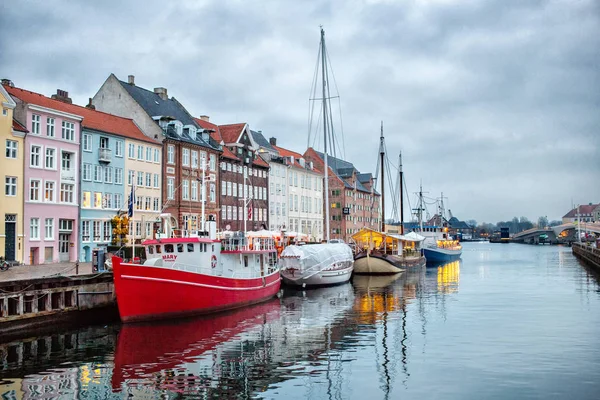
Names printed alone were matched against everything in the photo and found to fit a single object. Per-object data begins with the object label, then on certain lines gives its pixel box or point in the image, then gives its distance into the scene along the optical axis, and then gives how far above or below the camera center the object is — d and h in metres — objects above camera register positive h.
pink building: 48.25 +5.33
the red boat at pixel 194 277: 31.81 -1.94
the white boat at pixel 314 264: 51.88 -1.99
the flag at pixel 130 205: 38.20 +2.37
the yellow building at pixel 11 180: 45.62 +4.85
